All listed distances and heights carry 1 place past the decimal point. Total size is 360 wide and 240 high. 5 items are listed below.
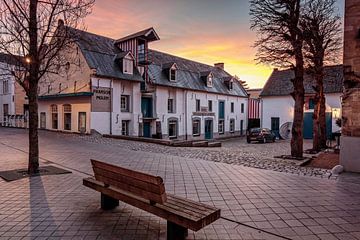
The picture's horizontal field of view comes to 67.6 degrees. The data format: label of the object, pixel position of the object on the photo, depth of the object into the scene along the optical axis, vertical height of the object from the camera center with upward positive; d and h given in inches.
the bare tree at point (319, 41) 519.8 +153.1
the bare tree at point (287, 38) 432.8 +133.9
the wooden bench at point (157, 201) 124.3 -44.6
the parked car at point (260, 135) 965.2 -65.5
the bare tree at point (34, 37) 275.0 +83.9
